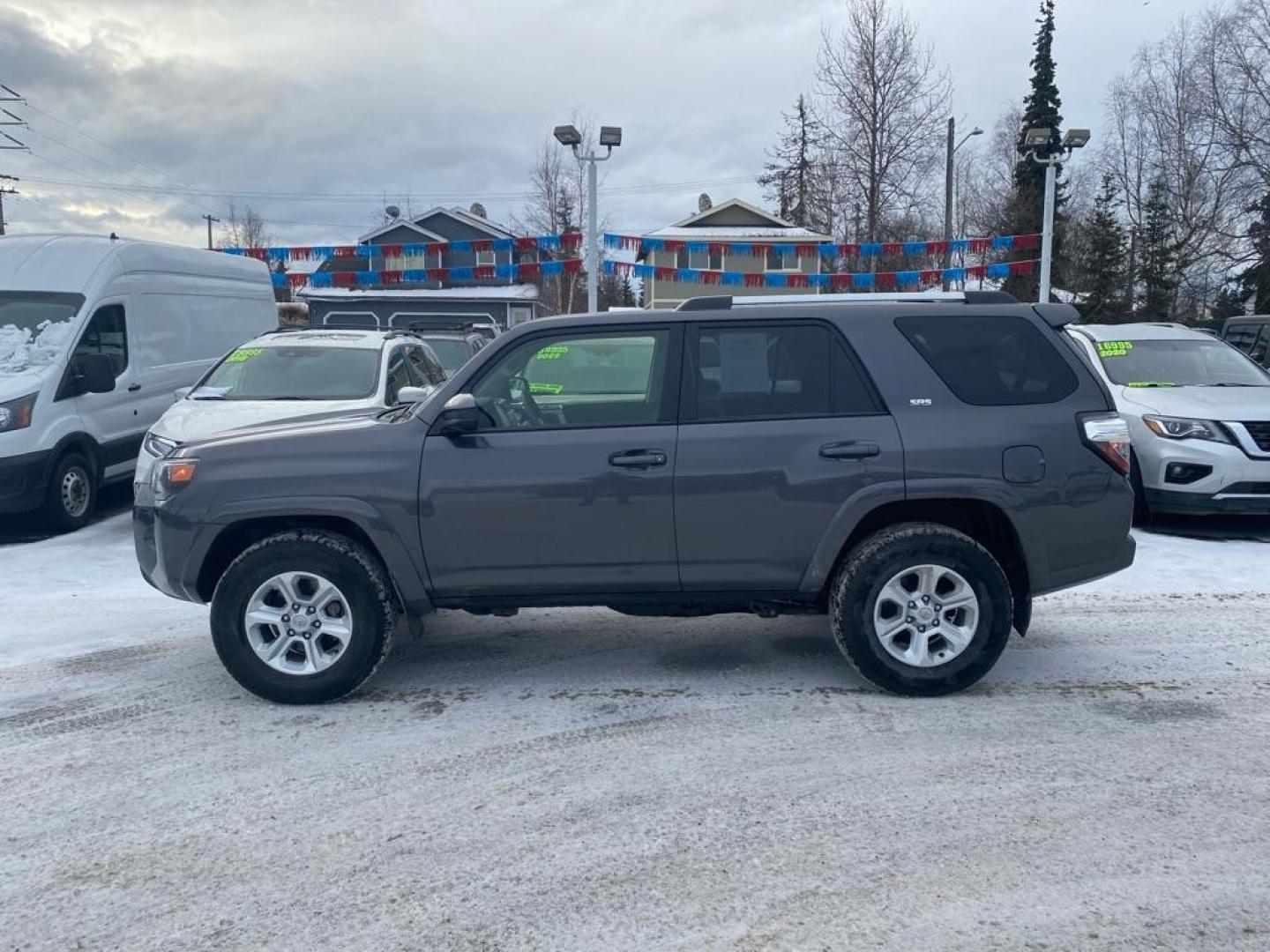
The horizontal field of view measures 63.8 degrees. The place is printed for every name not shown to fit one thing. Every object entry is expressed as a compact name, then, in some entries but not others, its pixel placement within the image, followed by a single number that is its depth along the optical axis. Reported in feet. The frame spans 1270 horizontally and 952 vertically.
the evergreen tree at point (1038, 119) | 124.88
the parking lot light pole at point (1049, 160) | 53.36
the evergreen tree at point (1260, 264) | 93.35
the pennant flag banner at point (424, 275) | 84.89
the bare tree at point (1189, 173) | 99.91
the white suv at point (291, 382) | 25.77
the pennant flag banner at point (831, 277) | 75.15
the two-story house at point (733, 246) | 79.79
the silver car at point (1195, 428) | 27.14
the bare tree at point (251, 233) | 236.02
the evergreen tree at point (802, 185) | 108.99
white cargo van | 28.22
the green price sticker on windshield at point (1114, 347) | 32.32
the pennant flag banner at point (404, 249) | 80.53
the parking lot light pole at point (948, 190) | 98.00
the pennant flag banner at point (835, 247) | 70.08
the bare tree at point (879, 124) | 89.10
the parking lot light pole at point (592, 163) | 54.34
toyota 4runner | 14.90
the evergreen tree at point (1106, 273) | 101.35
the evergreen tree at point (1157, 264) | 101.81
